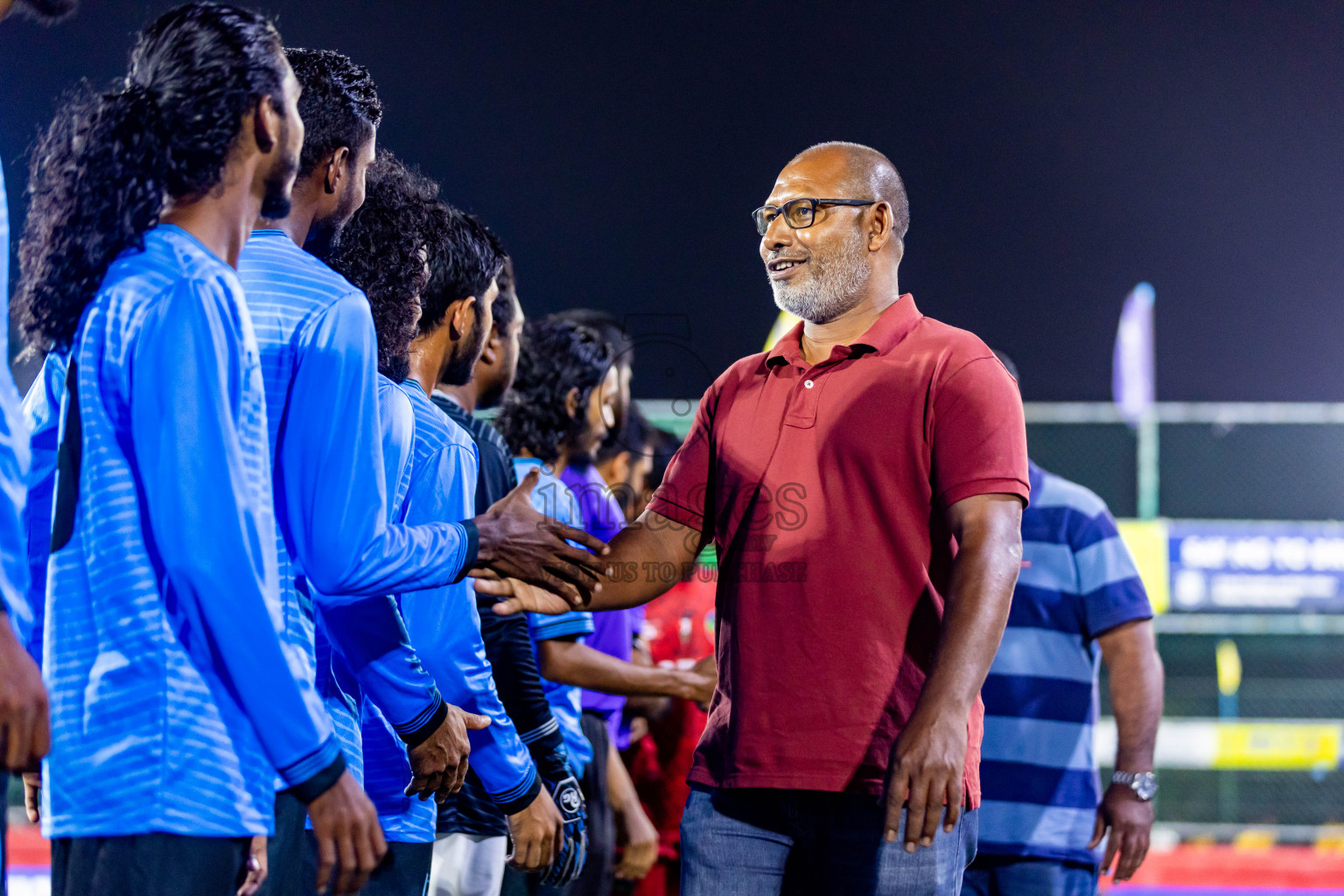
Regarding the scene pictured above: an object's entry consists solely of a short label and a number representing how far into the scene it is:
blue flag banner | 12.88
